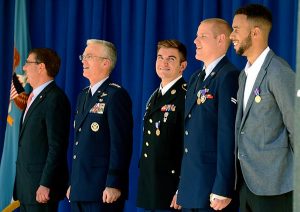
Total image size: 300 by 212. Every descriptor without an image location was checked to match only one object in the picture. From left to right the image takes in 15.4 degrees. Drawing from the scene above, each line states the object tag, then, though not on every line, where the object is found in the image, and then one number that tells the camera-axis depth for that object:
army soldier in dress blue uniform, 6.15
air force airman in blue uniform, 5.20
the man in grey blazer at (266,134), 4.78
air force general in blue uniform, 6.60
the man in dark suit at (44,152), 7.07
